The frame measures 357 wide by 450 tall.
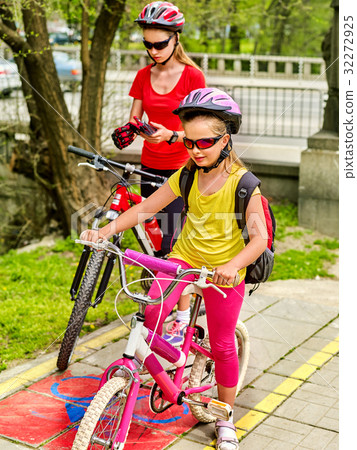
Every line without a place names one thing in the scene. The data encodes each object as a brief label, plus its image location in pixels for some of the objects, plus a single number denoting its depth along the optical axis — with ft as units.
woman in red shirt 14.51
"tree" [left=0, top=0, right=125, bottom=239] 24.08
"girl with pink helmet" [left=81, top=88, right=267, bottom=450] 11.23
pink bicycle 10.30
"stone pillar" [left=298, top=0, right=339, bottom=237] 27.48
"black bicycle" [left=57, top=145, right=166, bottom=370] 14.80
